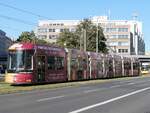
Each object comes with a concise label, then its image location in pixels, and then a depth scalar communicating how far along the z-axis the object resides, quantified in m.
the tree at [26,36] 87.59
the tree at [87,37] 74.51
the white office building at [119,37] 136.80
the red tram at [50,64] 27.45
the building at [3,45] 78.11
